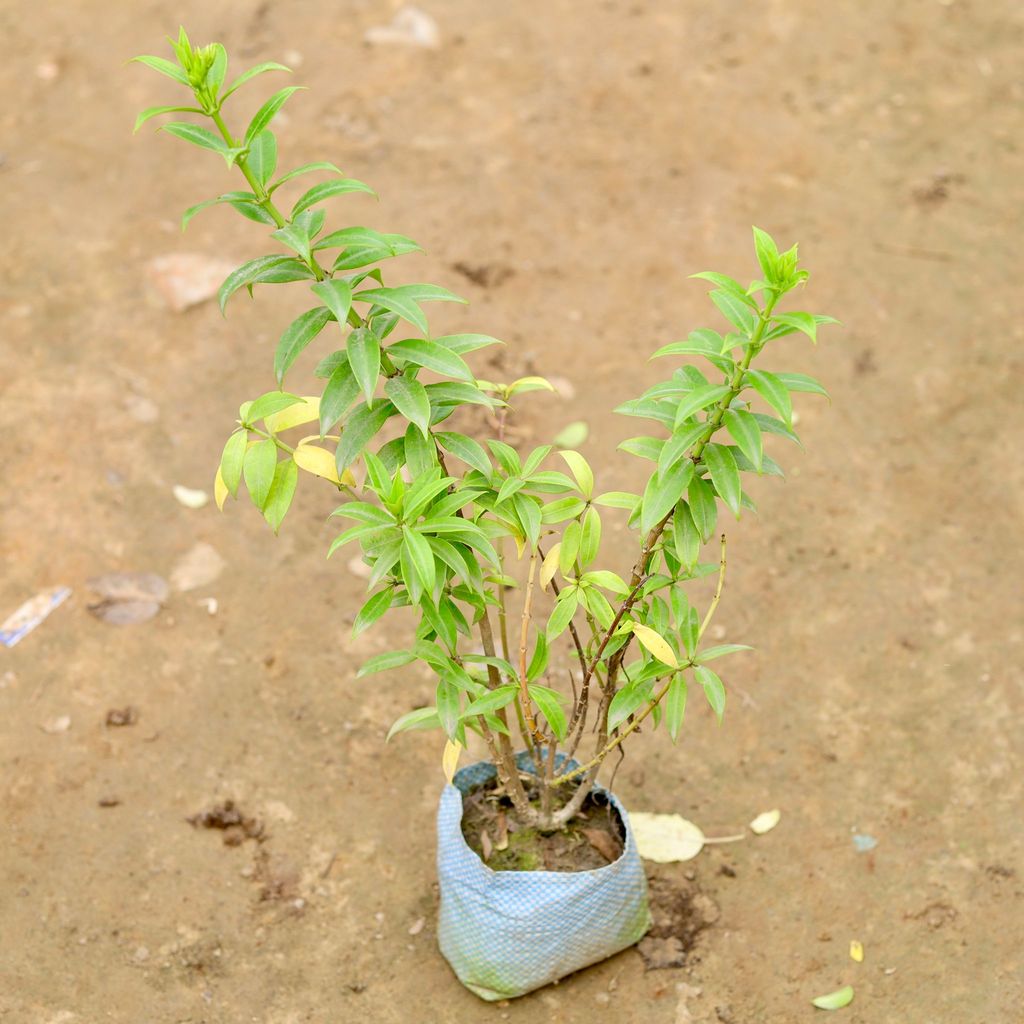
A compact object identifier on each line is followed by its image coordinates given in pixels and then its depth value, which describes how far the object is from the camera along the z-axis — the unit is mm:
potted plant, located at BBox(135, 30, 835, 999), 1890
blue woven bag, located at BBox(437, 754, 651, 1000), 2398
